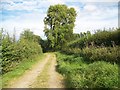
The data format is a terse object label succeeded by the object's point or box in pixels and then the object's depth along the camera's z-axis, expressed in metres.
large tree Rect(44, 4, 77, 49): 24.46
